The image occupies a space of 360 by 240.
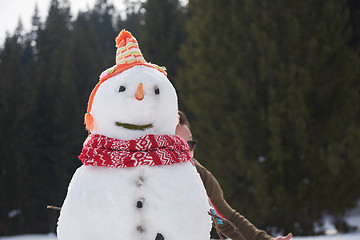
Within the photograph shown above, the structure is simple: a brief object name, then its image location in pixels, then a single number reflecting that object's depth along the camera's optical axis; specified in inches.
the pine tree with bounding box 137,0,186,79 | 517.3
